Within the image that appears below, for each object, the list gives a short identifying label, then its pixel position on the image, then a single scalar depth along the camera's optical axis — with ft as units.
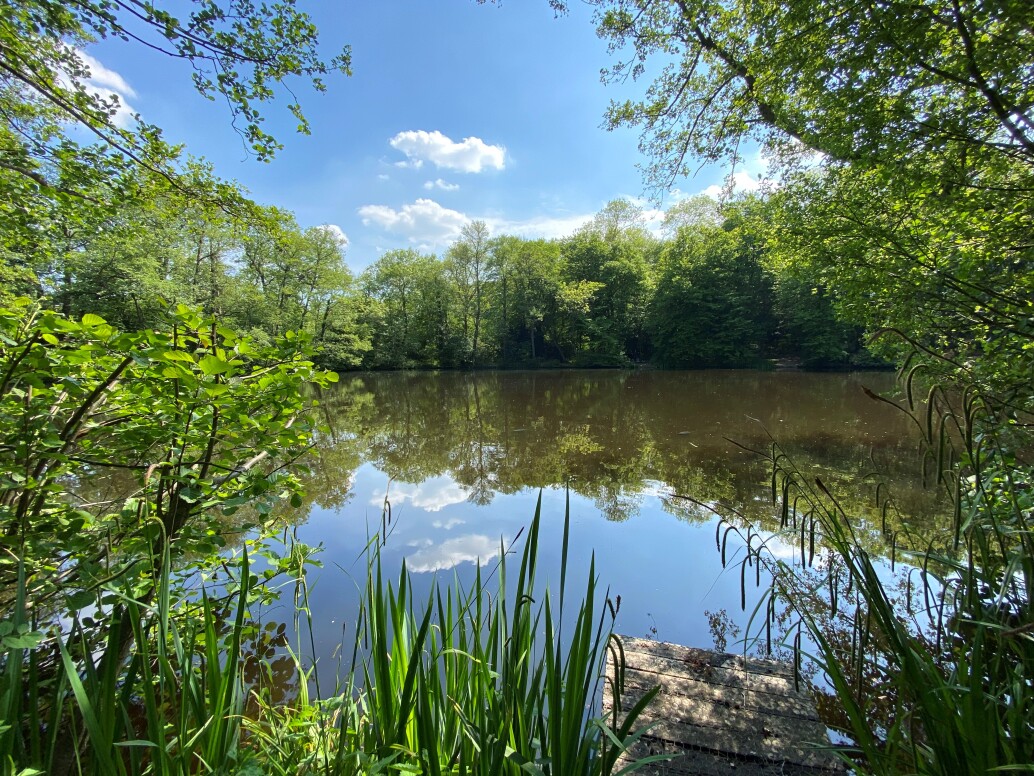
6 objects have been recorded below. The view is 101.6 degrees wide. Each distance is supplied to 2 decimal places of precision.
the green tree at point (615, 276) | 103.91
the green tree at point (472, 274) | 102.32
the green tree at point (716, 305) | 89.81
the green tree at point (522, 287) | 103.81
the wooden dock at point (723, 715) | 5.68
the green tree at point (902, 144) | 8.03
